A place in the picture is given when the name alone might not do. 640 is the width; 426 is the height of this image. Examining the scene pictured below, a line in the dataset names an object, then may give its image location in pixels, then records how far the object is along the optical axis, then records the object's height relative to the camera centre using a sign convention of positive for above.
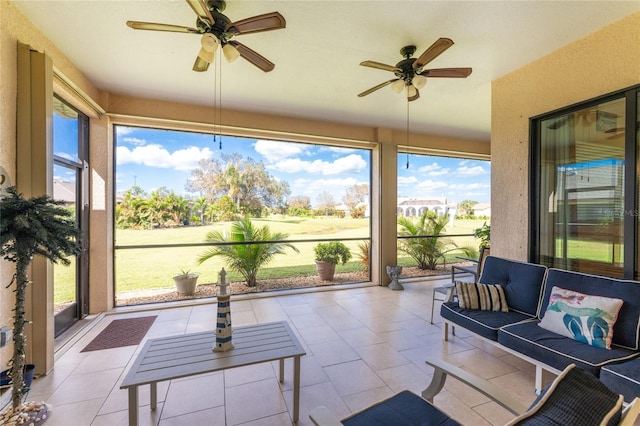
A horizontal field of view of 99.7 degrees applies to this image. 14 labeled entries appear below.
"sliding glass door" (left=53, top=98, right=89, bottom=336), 2.87 +0.22
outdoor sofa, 1.72 -0.90
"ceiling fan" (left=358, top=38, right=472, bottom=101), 2.36 +1.29
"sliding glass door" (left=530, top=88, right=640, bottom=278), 2.24 +0.24
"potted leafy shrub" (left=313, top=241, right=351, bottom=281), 5.48 -0.93
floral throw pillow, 1.89 -0.77
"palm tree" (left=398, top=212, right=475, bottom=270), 5.81 -0.67
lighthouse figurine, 1.76 -0.75
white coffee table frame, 1.50 -0.92
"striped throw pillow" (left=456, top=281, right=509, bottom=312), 2.62 -0.84
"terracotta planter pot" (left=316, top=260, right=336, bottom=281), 5.46 -1.19
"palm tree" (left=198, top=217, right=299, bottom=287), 4.45 -0.63
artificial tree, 1.59 -0.17
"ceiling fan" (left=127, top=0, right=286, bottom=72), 1.74 +1.26
